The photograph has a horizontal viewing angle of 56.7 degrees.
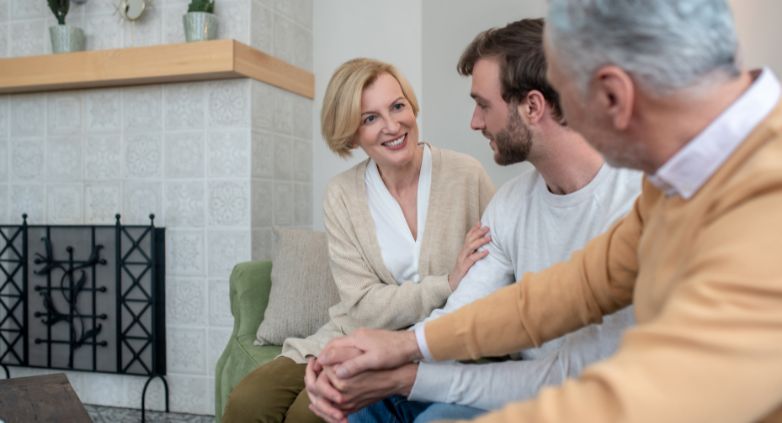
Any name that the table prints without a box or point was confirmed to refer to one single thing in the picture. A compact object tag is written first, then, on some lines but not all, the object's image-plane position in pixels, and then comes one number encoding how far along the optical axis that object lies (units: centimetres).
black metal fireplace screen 294
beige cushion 226
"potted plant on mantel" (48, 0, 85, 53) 301
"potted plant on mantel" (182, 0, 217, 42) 281
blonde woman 184
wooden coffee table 147
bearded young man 124
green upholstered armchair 219
